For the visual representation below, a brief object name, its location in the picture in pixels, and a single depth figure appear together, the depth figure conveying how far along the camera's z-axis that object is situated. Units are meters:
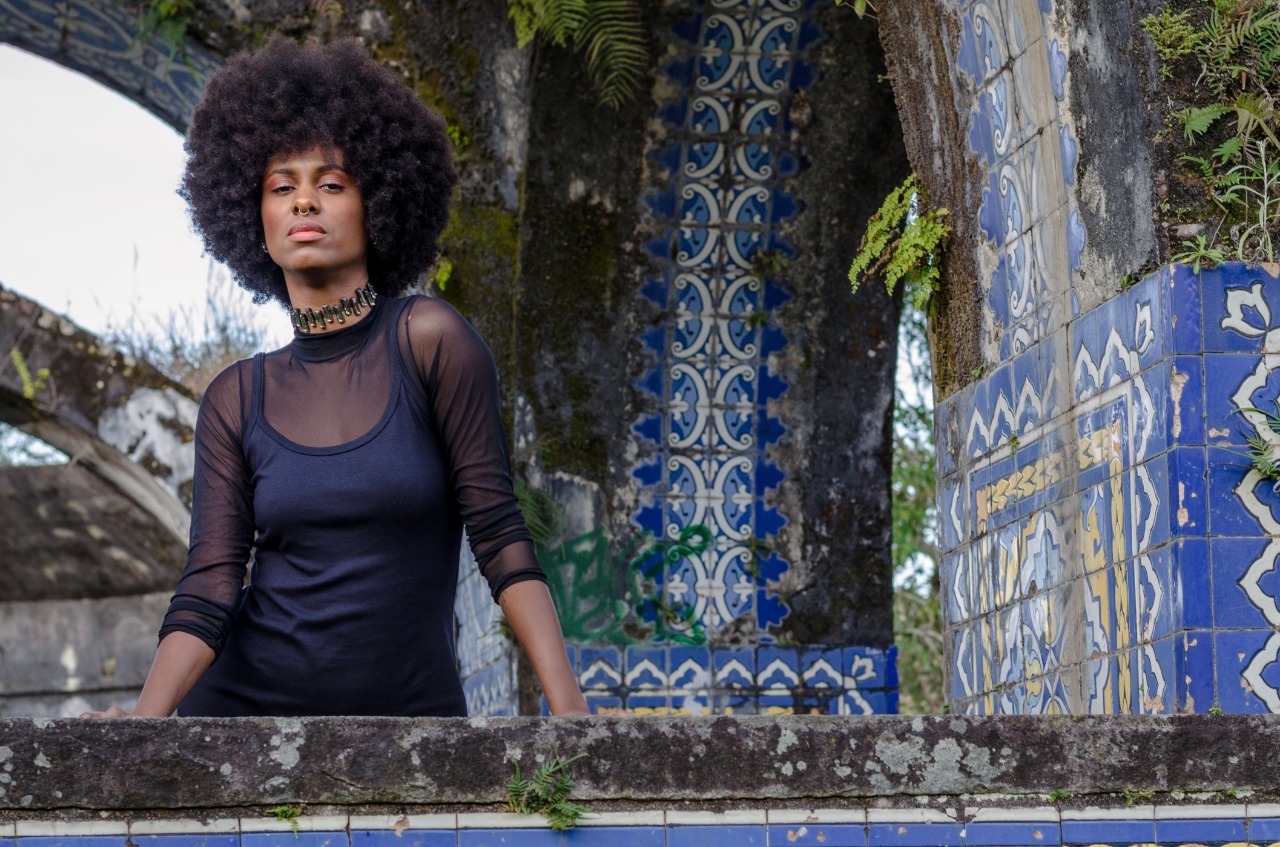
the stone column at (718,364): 6.10
